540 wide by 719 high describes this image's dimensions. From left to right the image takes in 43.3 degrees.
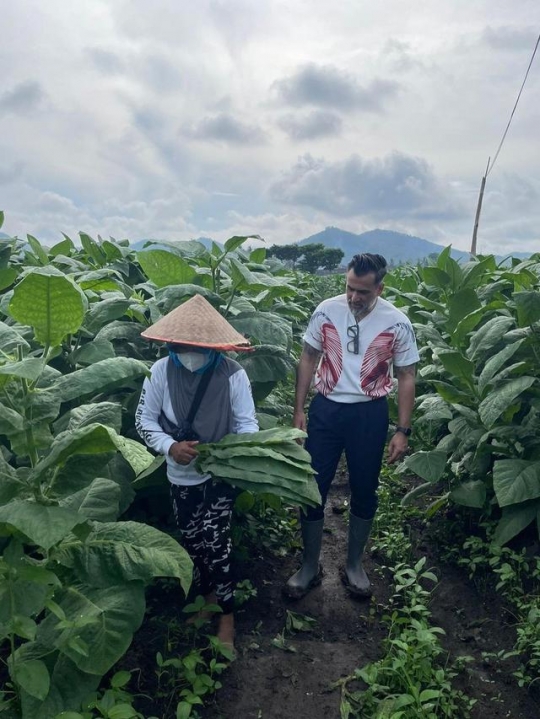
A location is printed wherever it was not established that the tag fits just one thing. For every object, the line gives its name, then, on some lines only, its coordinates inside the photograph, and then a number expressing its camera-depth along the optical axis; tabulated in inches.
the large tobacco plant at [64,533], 74.4
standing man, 130.3
